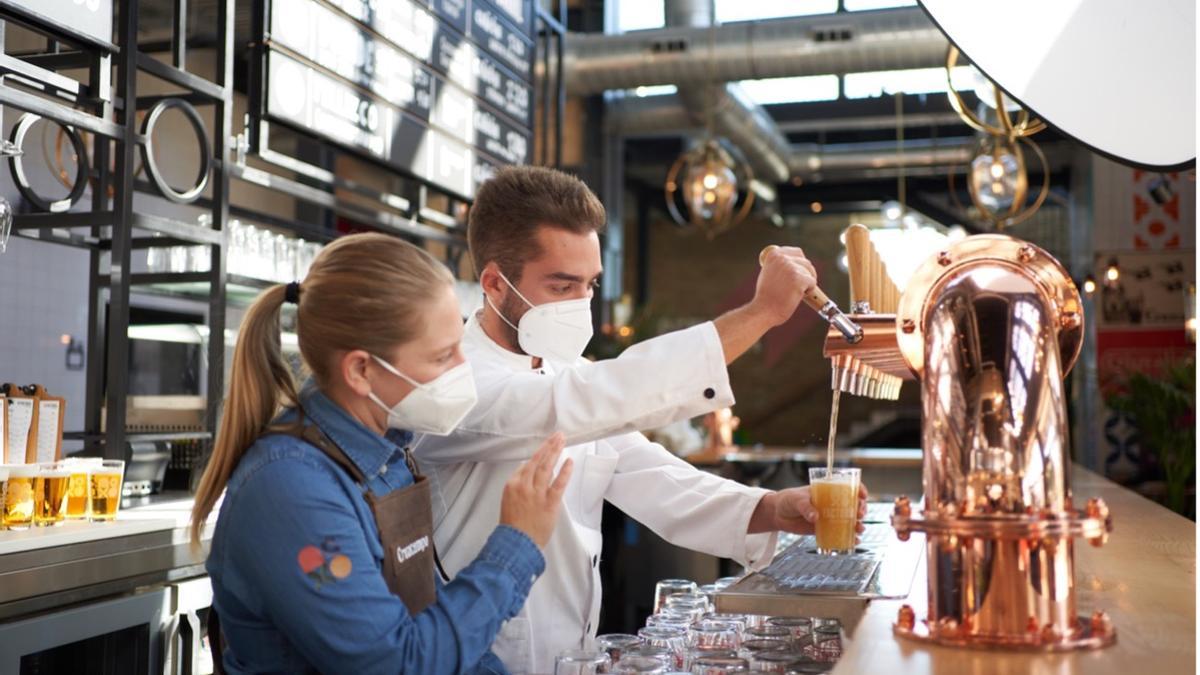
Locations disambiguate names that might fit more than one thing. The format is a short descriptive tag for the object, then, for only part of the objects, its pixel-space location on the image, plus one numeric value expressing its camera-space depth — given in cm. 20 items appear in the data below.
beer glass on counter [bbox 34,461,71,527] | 263
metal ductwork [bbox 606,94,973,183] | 1080
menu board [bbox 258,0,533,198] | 393
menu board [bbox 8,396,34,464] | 280
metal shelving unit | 315
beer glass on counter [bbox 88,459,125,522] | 278
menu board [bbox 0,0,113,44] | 290
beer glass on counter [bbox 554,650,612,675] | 152
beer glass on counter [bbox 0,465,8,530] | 256
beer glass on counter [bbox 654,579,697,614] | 220
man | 170
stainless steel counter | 233
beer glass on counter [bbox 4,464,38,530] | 256
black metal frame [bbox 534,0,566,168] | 603
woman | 137
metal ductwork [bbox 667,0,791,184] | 862
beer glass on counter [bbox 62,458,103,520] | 274
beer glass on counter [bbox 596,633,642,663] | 161
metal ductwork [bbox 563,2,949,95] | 782
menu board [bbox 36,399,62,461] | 291
